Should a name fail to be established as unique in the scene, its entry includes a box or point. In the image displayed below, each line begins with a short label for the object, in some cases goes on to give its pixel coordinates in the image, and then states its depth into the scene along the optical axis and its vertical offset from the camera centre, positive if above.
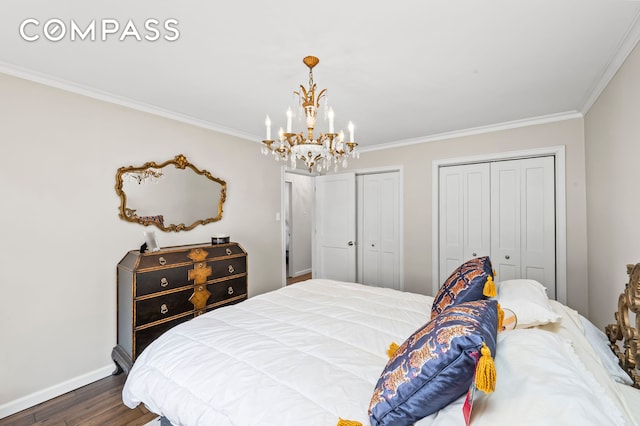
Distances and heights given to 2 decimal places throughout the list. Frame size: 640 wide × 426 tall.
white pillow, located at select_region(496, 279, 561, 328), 1.50 -0.47
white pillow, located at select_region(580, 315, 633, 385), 1.26 -0.67
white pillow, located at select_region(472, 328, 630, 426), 0.70 -0.46
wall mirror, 2.73 +0.24
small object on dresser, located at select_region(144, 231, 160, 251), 2.65 -0.22
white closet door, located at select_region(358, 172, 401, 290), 4.25 -0.19
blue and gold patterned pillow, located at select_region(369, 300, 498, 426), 0.88 -0.49
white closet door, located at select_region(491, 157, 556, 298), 3.20 -0.03
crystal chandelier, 1.92 +0.50
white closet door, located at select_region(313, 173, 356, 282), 4.45 -0.16
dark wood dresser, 2.40 -0.66
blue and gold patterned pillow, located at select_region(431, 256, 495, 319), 1.69 -0.41
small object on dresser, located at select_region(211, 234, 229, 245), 3.21 -0.24
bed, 0.81 -0.67
